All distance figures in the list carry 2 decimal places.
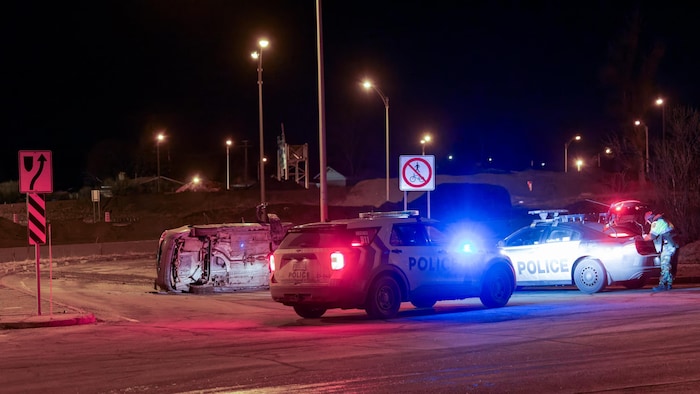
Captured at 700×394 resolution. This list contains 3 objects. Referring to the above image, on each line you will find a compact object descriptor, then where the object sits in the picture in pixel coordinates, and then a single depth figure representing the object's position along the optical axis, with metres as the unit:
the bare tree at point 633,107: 67.81
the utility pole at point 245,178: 105.57
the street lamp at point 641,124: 64.56
